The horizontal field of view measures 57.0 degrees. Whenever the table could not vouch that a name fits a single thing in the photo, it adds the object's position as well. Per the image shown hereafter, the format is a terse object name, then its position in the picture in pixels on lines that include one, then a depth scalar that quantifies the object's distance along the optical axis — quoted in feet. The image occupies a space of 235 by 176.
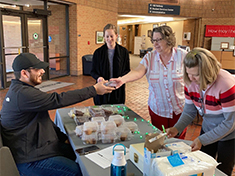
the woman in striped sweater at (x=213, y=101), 5.24
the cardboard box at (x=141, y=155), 3.99
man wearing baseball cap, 5.83
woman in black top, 10.28
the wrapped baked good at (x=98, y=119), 6.48
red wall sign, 48.03
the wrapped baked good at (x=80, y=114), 7.02
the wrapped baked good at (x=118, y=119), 6.59
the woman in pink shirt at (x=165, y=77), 7.69
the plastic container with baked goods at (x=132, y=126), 6.61
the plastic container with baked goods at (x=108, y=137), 5.86
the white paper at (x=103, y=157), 4.91
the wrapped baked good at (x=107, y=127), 5.89
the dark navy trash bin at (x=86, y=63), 32.50
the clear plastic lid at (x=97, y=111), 7.42
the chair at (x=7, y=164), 4.79
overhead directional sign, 44.92
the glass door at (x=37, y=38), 26.50
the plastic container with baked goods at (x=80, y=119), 6.90
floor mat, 24.23
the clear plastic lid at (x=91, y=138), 5.86
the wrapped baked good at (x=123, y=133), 6.03
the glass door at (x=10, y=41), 23.36
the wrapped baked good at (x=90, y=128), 5.92
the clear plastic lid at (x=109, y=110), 7.69
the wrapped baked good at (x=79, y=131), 6.19
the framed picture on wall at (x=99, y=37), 36.86
